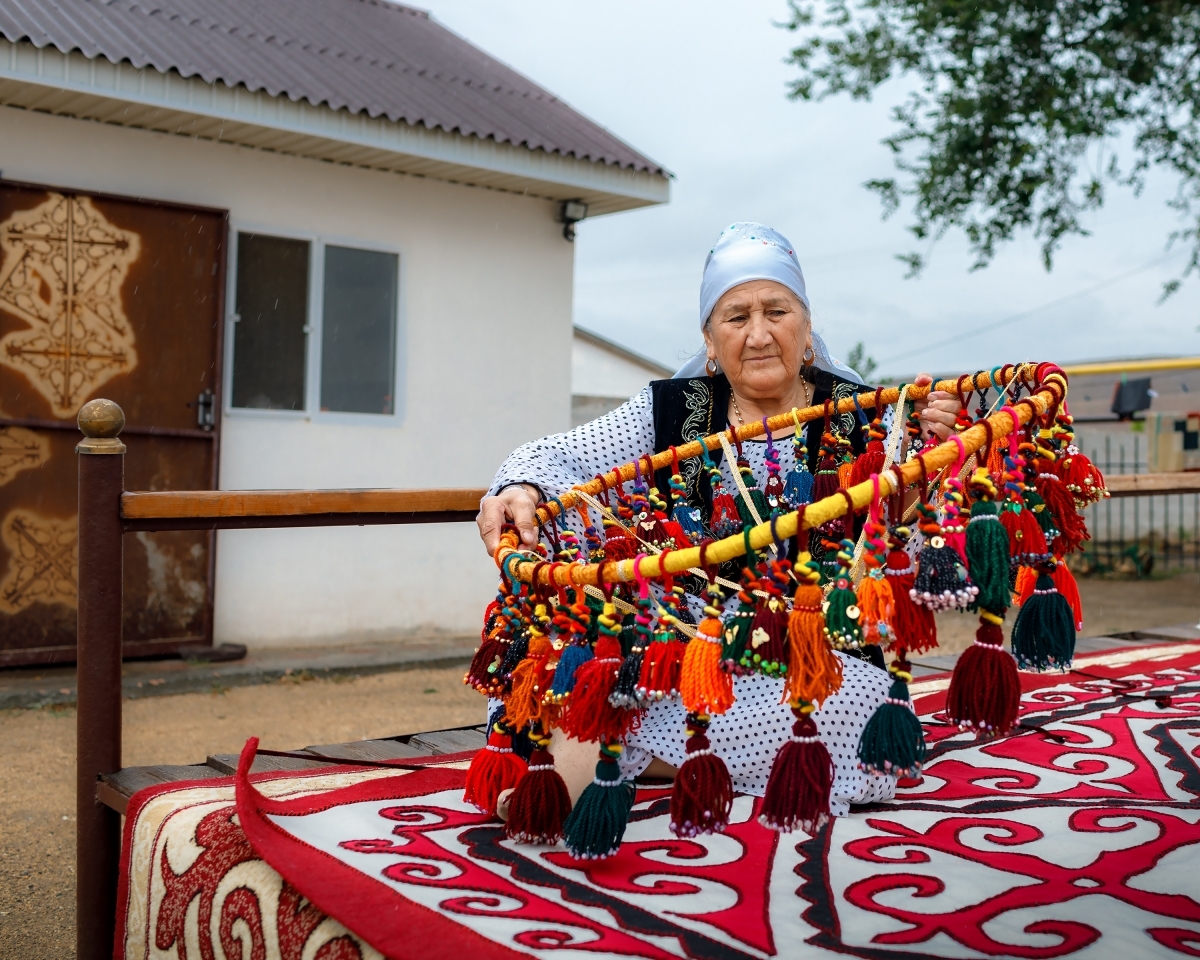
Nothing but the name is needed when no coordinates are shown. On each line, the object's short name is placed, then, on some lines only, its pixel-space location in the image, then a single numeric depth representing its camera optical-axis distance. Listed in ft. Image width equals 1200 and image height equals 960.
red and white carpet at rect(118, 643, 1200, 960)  5.45
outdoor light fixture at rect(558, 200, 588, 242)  24.29
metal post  7.97
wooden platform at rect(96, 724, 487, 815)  7.84
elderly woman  7.75
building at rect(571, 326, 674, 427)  76.64
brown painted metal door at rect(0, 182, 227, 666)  18.34
